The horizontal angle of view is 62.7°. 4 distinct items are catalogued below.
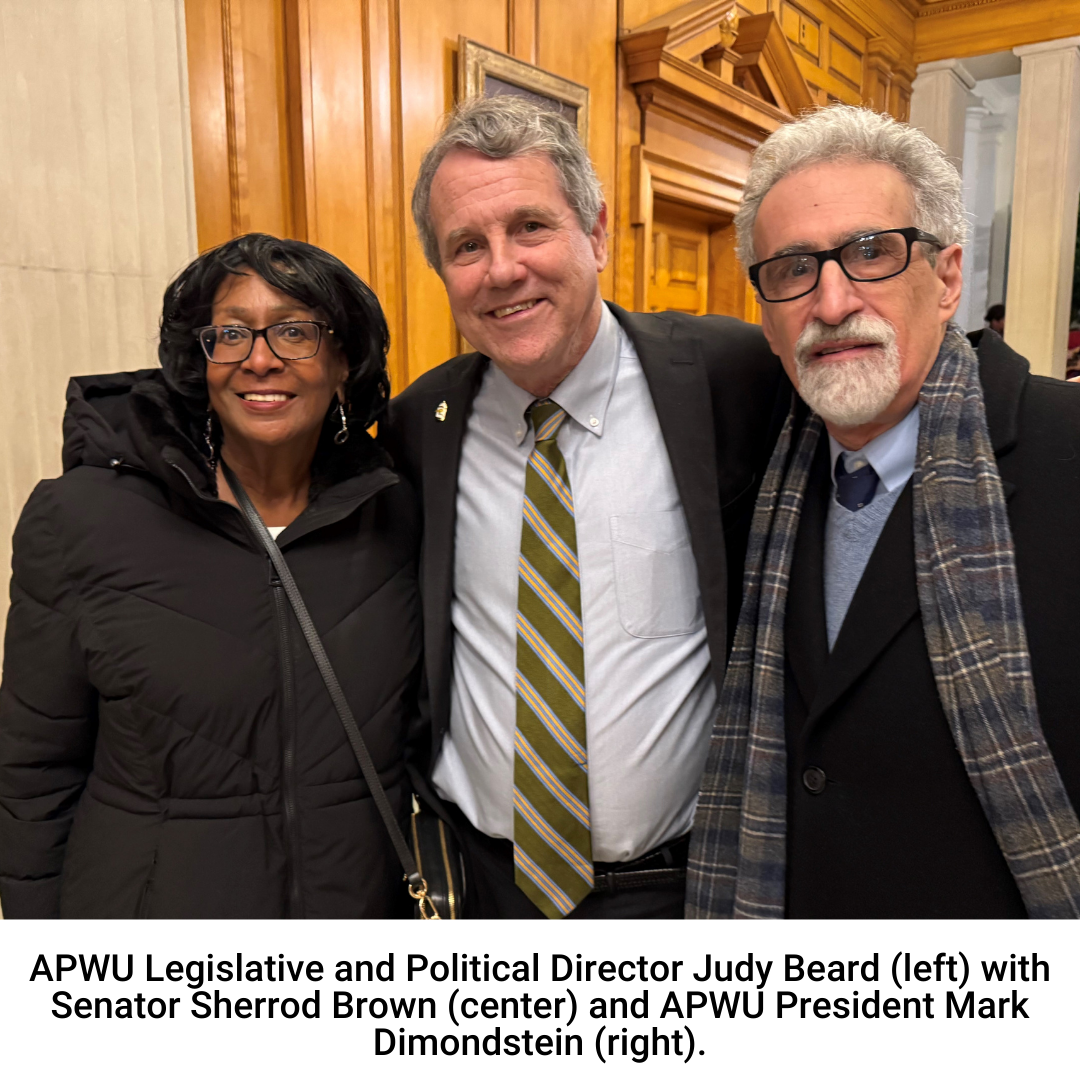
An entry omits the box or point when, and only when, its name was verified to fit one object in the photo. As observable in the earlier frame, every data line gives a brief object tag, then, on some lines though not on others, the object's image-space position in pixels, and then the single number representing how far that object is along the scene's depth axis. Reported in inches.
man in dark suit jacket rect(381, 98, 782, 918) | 59.5
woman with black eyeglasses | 54.4
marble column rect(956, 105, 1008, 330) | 360.8
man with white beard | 44.8
